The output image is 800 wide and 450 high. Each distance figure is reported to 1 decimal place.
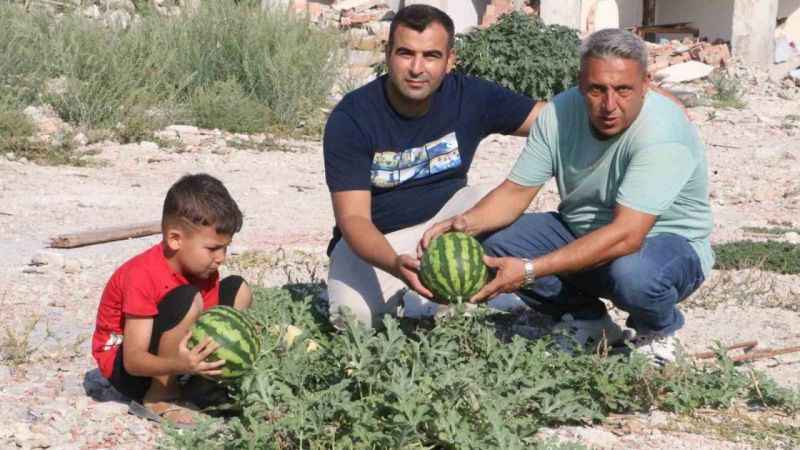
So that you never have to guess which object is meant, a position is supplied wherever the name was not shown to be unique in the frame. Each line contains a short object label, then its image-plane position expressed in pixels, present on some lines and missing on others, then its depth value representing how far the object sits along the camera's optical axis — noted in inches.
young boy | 171.5
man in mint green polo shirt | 186.9
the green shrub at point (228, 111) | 451.2
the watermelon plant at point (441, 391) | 153.1
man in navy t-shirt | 202.1
